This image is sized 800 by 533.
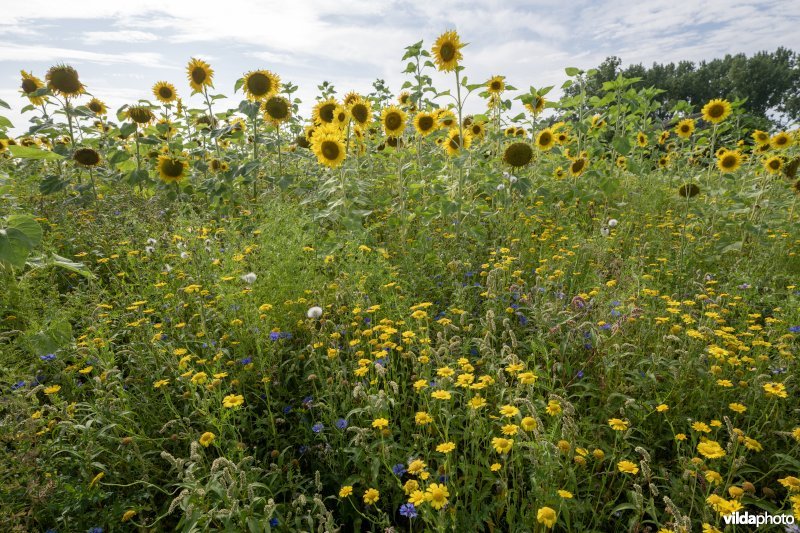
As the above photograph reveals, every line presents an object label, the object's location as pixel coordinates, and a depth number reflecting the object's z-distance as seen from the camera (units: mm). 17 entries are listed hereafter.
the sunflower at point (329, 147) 4207
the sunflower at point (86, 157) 5043
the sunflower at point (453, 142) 5129
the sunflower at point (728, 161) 5285
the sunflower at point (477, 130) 5902
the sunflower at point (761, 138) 6128
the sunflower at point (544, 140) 5863
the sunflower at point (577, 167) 5652
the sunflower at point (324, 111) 4785
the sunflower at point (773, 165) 5027
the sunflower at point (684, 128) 6386
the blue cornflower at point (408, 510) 1466
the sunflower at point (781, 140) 5082
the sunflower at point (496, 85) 5297
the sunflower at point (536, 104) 5453
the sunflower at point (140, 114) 5492
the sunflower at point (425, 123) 5129
